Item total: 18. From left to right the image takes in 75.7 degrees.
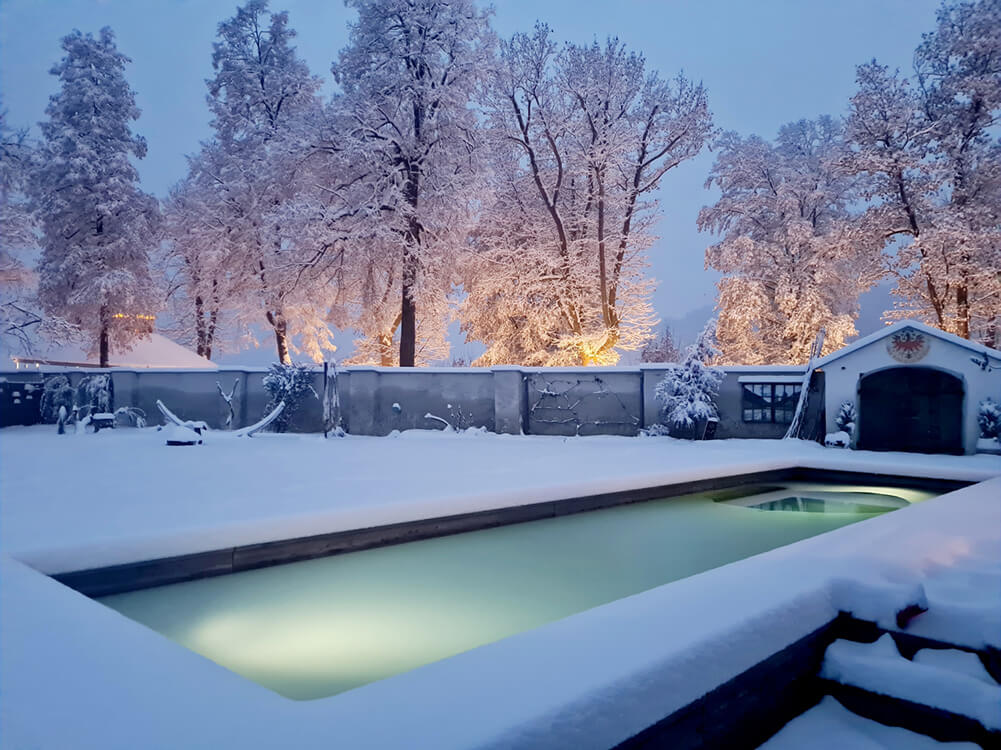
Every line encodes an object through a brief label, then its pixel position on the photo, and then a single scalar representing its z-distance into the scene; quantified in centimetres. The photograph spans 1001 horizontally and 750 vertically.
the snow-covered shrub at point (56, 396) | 1839
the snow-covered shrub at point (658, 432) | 1495
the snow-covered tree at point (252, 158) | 2336
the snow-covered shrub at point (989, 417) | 1188
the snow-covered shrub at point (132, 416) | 1748
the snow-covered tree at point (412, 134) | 1947
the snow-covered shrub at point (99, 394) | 1784
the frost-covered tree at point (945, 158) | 1869
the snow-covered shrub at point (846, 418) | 1305
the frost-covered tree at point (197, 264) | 2367
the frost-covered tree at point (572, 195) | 2192
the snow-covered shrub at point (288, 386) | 1616
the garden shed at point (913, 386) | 1208
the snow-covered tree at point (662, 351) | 3609
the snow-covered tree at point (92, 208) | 2233
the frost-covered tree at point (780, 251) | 2352
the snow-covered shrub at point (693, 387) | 1419
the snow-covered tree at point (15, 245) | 2138
